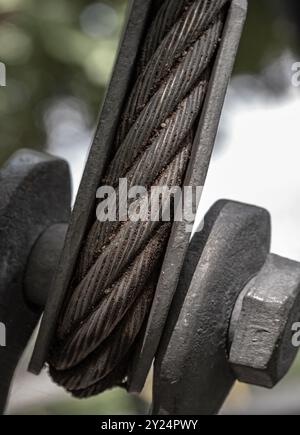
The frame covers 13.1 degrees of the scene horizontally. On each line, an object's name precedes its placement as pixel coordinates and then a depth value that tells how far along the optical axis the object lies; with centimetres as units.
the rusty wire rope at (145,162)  53
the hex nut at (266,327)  55
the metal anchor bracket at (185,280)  53
